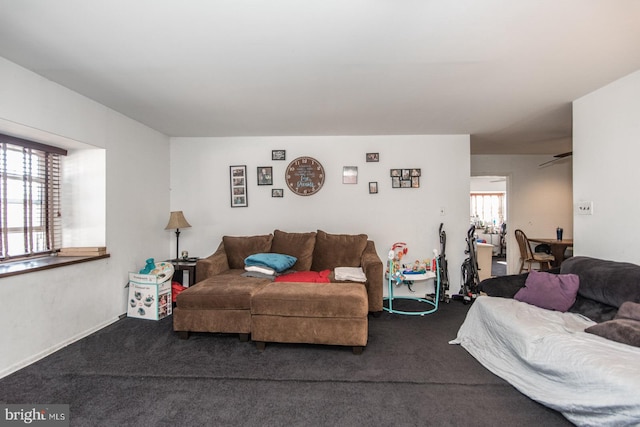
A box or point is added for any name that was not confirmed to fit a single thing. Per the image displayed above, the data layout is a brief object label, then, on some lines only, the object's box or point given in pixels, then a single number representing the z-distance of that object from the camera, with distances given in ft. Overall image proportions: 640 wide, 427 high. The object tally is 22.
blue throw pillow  10.12
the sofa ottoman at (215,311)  8.05
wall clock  12.82
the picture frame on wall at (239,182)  13.00
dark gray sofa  6.33
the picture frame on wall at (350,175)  12.86
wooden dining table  15.11
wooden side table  11.37
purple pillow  7.14
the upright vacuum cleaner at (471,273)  12.00
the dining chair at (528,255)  15.52
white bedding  4.39
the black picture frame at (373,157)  12.79
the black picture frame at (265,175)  12.94
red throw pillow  9.80
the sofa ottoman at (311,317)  7.50
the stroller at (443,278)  11.97
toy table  10.49
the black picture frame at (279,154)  12.85
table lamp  11.87
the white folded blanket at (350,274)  9.14
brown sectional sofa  7.54
